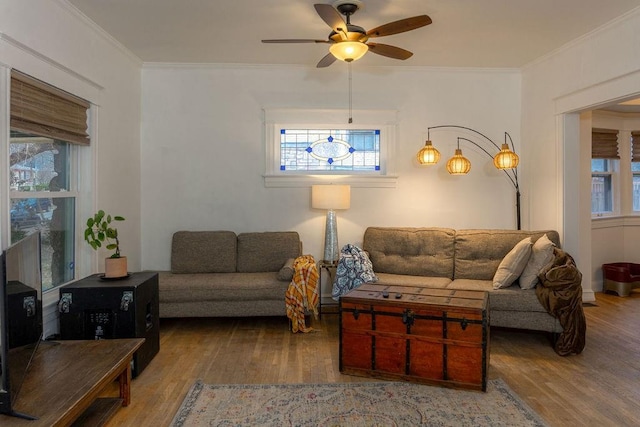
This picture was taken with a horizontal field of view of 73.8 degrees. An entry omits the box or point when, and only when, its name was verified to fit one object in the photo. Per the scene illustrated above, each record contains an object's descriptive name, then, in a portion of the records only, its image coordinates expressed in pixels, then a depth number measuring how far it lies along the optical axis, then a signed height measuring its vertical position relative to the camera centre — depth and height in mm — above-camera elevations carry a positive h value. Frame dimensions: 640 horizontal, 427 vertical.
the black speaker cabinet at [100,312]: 2904 -666
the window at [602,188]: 5855 +335
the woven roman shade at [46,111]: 2682 +731
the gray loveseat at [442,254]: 4014 -419
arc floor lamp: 4316 +569
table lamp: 4375 +106
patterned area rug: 2371 -1145
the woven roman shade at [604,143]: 5691 +927
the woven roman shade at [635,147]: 5875 +898
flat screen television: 1607 -404
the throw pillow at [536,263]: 3576 -426
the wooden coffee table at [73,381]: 1700 -769
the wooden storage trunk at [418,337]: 2729 -826
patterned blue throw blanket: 3961 -575
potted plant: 3082 -297
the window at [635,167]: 5875 +629
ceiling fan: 2799 +1260
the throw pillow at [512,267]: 3633 -466
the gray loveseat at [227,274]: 3883 -605
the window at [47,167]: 2781 +352
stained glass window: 4816 +730
